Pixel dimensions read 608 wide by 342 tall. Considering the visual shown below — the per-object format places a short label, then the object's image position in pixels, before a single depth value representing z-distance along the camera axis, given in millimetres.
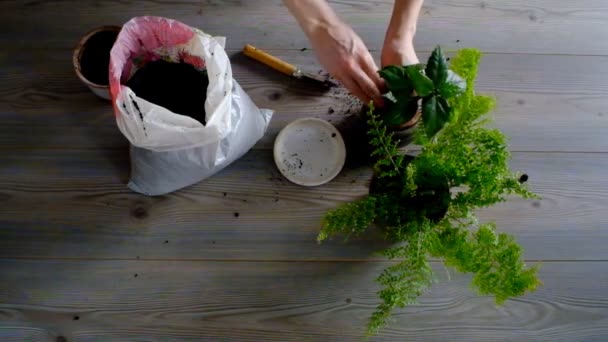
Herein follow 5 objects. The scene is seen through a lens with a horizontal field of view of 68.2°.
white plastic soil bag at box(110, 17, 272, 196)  710
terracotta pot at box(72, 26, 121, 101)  821
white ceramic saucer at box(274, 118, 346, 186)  885
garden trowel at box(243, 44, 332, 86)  908
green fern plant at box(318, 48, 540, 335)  579
